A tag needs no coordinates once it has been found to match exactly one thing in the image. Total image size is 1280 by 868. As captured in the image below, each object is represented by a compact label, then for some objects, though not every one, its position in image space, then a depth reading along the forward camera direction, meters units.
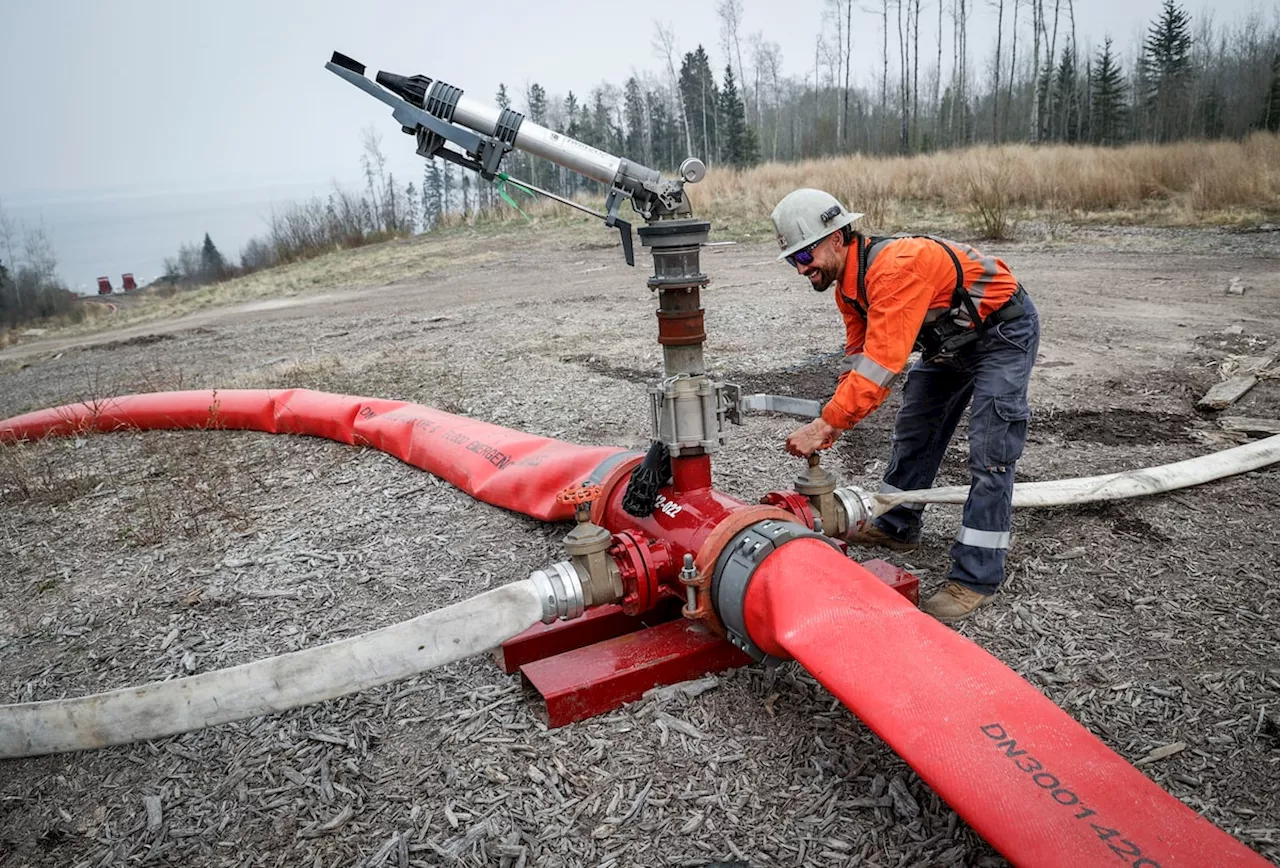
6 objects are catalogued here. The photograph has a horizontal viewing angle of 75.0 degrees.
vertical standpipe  2.81
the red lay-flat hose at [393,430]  4.29
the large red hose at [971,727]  1.74
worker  2.96
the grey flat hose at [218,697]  2.18
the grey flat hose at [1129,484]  3.49
